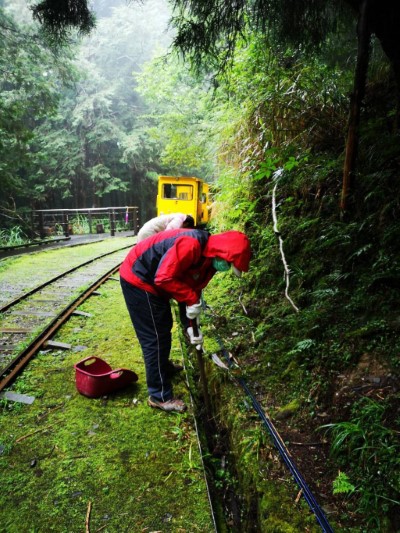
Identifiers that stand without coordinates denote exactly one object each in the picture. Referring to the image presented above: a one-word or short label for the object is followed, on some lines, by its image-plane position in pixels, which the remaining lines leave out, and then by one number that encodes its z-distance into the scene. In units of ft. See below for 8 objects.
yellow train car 42.75
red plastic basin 10.91
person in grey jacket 11.99
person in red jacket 8.54
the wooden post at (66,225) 51.85
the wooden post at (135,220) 62.59
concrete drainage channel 7.22
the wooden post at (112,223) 58.21
